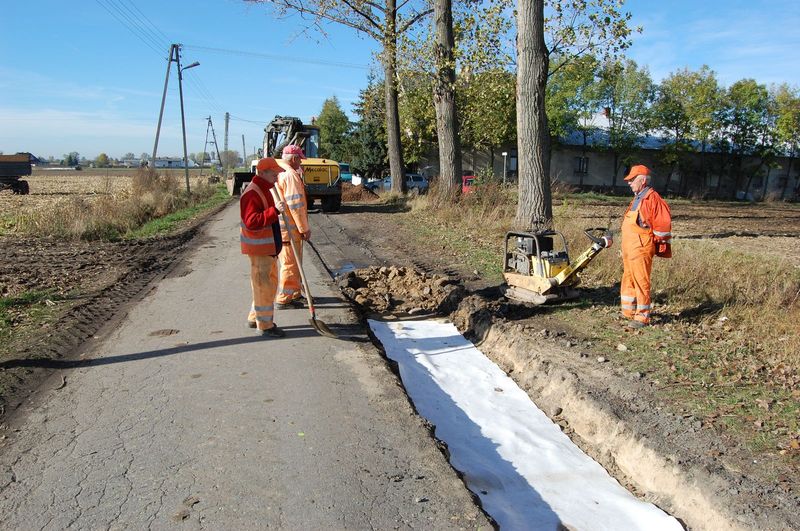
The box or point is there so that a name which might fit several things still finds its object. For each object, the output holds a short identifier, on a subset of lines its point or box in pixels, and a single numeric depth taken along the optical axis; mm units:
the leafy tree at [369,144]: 40906
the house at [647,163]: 42906
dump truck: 33750
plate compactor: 6875
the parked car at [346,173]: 33000
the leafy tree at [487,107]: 16422
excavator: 18656
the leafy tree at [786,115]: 40812
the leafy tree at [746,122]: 41188
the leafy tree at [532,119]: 10125
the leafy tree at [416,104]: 19147
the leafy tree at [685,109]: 40312
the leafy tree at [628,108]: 41188
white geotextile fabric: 3695
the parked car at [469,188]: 16530
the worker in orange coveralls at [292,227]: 6770
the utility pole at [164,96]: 31203
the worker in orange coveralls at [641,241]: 6129
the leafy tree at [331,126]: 52125
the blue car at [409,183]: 32938
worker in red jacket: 5773
